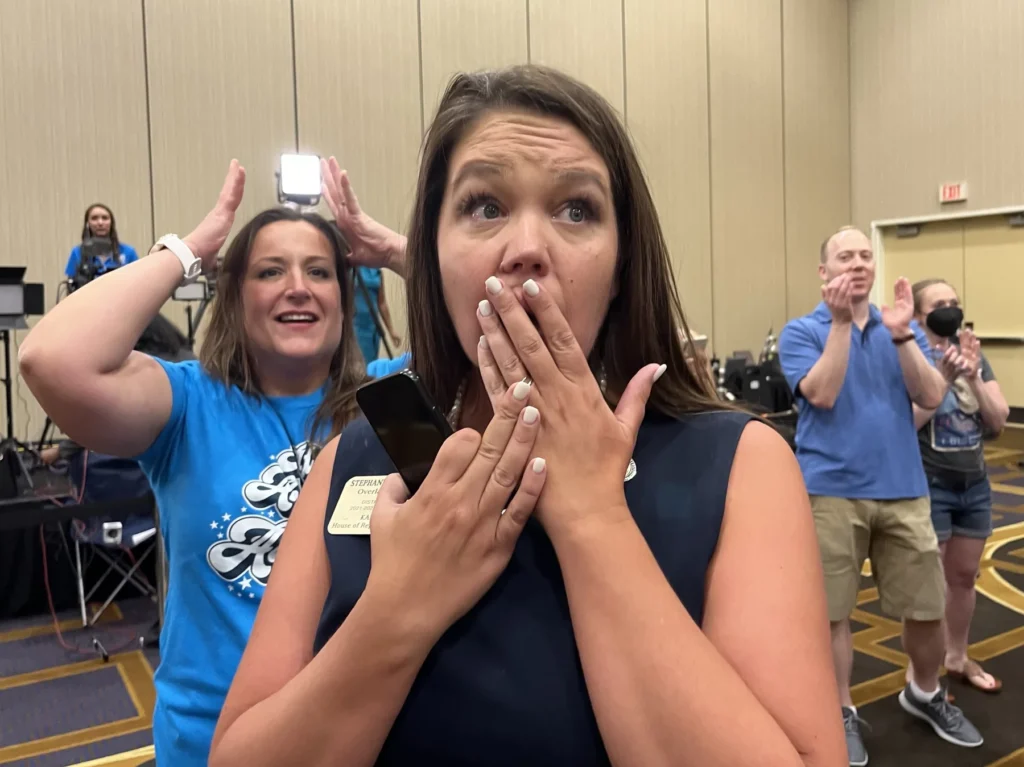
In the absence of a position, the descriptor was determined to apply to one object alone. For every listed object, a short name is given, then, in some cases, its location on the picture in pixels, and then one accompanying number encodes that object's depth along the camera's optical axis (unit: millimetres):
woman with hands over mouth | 703
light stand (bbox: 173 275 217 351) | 5199
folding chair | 3496
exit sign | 8531
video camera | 5236
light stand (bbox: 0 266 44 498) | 3983
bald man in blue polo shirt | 2467
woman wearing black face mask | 2746
